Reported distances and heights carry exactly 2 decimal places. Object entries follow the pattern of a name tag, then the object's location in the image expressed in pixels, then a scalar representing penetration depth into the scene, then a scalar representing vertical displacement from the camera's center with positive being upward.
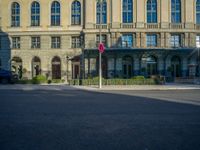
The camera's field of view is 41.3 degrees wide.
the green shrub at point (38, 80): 33.72 -0.92
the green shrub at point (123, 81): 29.72 -0.95
